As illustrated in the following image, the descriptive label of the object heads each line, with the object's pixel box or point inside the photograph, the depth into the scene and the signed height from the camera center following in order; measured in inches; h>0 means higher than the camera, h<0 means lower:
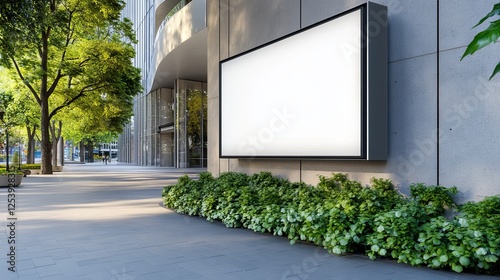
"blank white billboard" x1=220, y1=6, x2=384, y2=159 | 280.8 +41.2
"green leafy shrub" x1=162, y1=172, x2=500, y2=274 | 178.9 -40.1
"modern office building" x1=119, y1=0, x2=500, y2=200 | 227.3 +31.9
